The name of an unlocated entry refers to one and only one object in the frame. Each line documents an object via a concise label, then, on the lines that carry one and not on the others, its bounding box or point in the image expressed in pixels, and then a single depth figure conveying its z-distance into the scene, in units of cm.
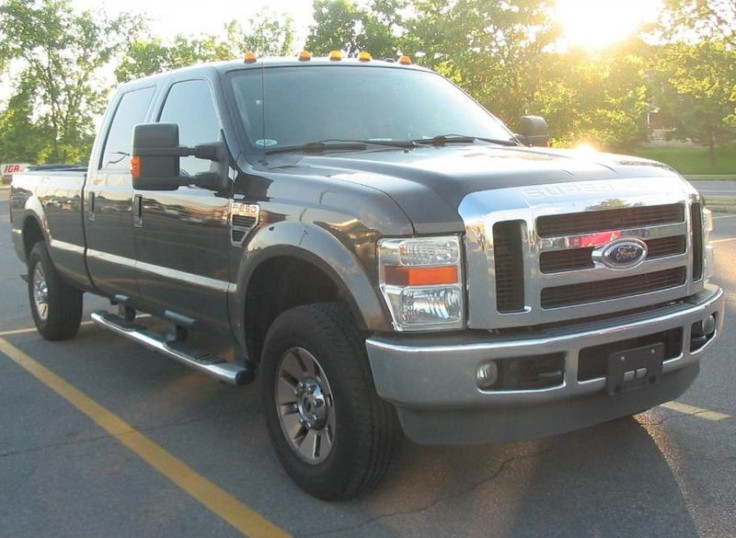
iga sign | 3167
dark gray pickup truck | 329
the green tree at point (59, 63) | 4756
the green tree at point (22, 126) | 4872
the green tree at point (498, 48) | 2856
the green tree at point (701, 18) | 2150
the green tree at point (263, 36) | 5459
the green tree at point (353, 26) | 5481
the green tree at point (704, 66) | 2191
